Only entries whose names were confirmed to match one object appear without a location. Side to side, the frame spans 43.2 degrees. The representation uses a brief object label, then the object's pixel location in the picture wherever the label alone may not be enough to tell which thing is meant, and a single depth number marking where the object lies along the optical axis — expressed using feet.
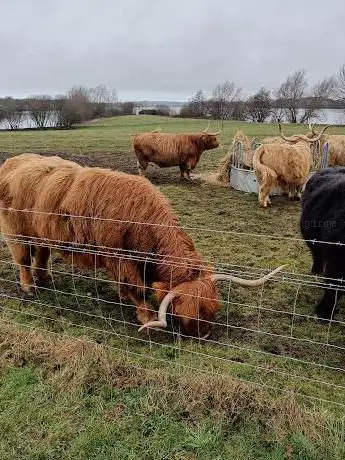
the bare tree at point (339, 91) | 163.04
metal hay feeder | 31.40
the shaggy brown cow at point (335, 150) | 38.86
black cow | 12.50
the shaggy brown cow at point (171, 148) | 36.47
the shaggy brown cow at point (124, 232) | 11.55
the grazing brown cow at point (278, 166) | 27.35
